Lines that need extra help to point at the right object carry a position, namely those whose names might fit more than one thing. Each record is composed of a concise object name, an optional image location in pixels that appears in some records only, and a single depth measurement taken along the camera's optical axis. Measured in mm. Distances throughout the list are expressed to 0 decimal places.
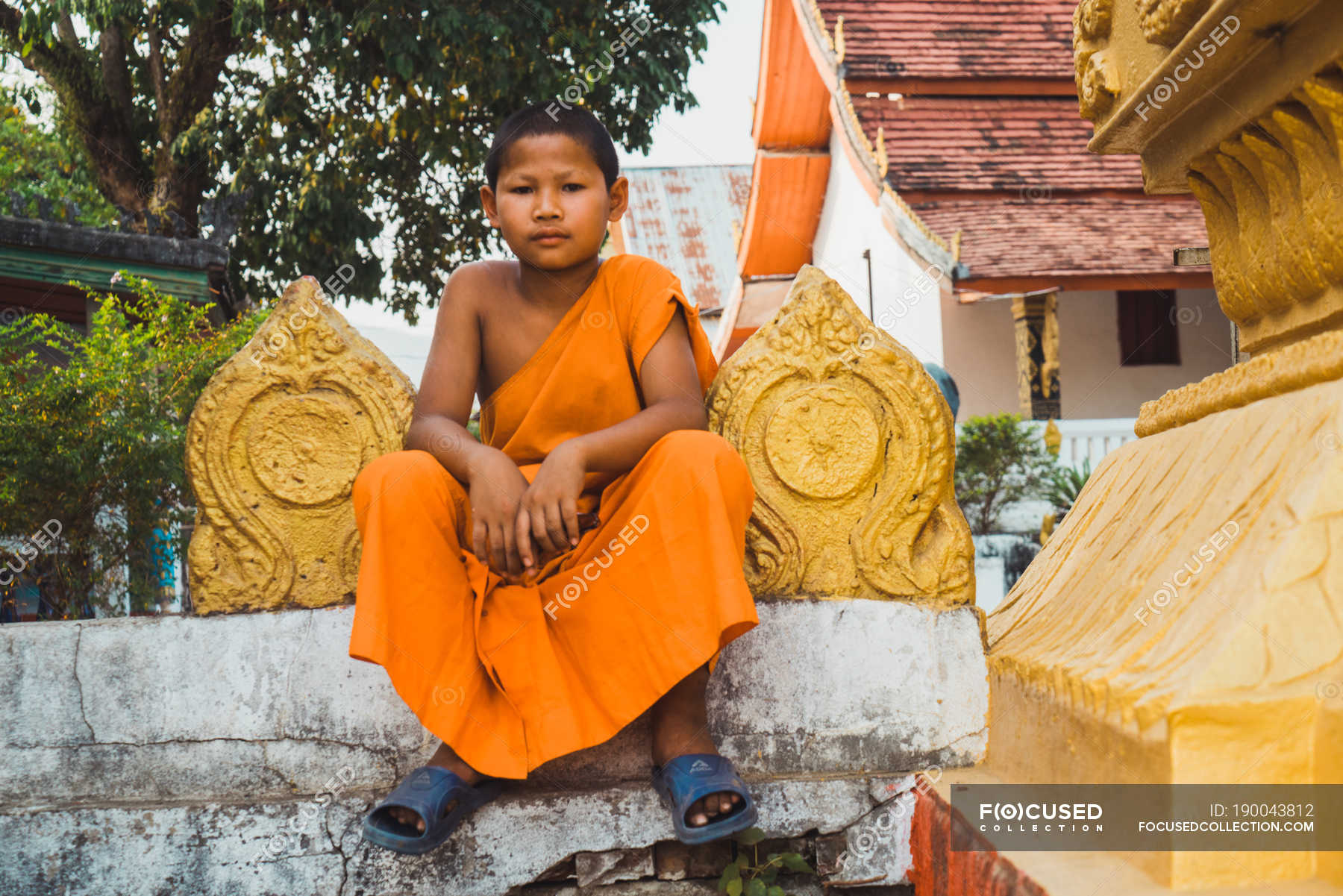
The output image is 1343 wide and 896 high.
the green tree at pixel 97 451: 3785
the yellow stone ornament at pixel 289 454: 2340
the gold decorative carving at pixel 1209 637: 1475
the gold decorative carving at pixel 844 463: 2344
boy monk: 1932
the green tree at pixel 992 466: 8469
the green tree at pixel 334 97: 8023
